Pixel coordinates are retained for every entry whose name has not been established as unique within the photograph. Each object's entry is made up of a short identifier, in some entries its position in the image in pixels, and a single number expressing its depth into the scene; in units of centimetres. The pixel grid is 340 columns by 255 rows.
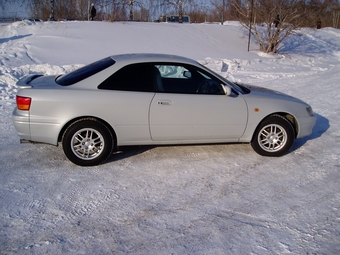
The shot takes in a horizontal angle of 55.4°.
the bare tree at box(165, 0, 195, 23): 3438
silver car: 441
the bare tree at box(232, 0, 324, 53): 1744
